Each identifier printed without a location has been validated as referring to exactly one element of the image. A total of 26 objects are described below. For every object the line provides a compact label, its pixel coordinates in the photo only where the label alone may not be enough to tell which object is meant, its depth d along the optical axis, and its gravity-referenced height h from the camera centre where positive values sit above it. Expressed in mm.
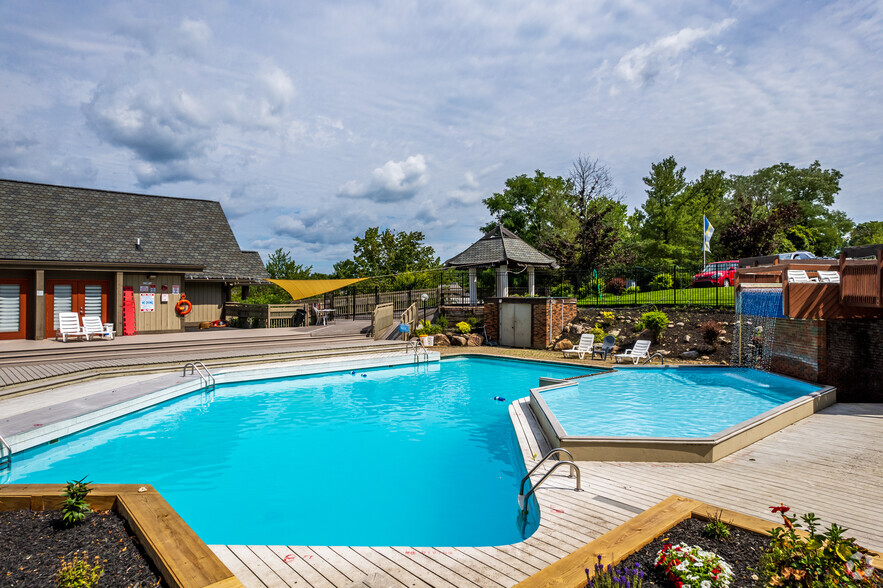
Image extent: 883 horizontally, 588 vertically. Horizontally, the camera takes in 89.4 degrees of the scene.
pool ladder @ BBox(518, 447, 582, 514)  5030 -2330
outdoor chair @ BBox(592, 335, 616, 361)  16250 -1806
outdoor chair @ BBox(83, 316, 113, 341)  15938 -1182
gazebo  22234 +1931
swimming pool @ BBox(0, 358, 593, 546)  5738 -2934
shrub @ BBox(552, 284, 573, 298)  24983 +238
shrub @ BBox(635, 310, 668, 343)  16859 -1036
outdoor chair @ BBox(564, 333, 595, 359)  16844 -1963
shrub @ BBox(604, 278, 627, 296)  25094 +482
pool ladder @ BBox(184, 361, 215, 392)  12539 -2308
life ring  19067 -524
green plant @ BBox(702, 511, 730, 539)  3684 -1959
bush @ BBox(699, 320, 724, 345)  15680 -1313
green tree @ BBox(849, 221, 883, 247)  43175 +6832
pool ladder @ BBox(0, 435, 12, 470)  7051 -2606
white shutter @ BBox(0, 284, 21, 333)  15930 -474
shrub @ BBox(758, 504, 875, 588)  2619 -1661
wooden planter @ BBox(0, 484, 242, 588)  2994 -1887
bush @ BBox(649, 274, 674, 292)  25669 +731
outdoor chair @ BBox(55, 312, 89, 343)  15586 -1130
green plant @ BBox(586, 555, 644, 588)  2918 -1914
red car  21266 +1011
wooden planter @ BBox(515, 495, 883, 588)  3100 -1989
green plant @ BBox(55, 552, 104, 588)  2912 -1877
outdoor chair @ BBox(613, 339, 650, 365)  15138 -1949
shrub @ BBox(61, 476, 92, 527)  3869 -1851
